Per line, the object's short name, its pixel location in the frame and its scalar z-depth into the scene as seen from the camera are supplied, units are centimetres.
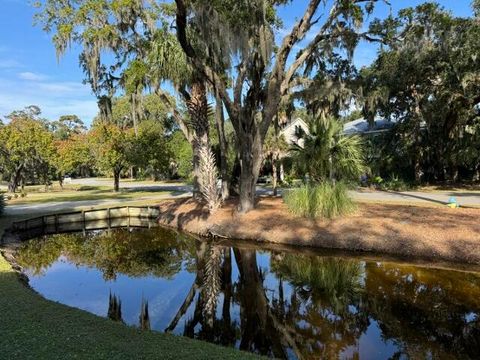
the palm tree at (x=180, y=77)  1750
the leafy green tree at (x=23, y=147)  3622
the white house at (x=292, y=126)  4861
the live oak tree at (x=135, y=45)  1783
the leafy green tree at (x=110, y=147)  3203
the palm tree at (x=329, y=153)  1731
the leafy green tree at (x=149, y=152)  3324
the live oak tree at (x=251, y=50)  1477
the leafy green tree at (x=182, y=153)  4838
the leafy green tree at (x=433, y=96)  2505
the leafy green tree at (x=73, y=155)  3800
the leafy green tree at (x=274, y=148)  2643
